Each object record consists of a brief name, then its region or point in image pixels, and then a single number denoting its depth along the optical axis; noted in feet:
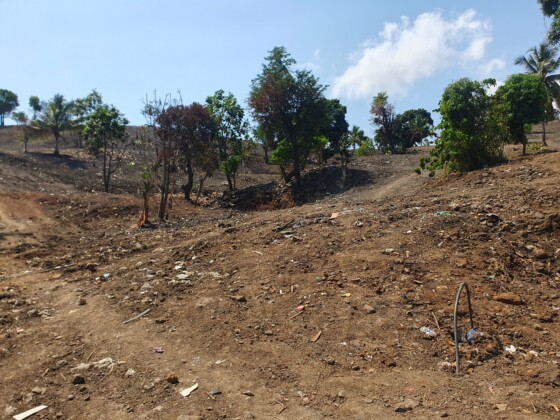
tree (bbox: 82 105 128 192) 73.82
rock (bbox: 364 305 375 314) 15.93
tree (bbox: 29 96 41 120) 108.39
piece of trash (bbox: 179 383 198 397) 12.44
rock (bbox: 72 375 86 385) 13.59
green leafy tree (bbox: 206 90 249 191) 72.64
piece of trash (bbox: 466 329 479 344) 14.25
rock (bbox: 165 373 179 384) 13.09
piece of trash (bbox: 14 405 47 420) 12.12
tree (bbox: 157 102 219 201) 66.80
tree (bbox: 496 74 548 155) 40.42
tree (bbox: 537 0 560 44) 42.83
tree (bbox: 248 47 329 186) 62.44
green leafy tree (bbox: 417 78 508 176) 38.58
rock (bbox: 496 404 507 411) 10.97
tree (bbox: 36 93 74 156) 95.55
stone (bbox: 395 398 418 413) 11.17
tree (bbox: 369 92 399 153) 110.52
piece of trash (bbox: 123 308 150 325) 17.46
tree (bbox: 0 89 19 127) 159.12
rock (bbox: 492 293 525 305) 16.17
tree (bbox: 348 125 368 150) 113.76
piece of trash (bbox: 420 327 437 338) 14.53
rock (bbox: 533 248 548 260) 19.19
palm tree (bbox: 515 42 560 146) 76.18
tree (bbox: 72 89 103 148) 79.00
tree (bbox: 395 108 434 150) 111.95
